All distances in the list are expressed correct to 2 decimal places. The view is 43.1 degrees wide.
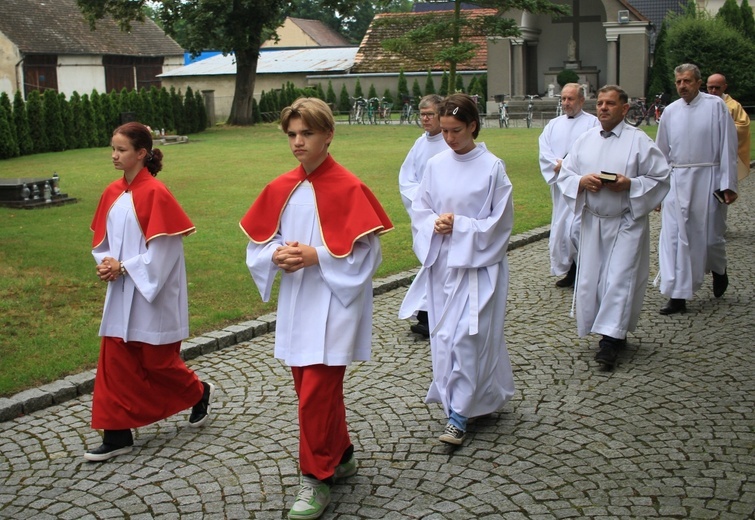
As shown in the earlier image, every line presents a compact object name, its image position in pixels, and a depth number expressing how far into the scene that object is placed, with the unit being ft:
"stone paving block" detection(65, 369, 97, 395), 22.97
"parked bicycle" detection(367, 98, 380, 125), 138.57
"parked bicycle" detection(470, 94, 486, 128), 145.18
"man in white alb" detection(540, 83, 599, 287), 34.04
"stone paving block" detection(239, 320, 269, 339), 28.19
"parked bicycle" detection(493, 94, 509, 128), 123.18
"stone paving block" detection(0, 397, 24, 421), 21.18
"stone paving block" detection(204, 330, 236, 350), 26.96
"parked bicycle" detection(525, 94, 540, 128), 122.62
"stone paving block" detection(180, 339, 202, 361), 25.79
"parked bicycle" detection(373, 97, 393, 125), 144.56
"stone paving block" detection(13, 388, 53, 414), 21.72
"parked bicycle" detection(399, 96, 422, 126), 135.51
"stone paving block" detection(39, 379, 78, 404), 22.33
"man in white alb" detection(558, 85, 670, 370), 24.48
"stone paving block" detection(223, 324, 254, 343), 27.61
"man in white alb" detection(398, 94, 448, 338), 27.32
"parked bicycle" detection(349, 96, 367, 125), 139.74
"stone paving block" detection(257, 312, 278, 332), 28.76
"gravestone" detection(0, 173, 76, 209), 54.49
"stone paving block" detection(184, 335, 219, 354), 26.43
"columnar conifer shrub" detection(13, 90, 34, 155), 99.71
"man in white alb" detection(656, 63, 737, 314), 30.83
